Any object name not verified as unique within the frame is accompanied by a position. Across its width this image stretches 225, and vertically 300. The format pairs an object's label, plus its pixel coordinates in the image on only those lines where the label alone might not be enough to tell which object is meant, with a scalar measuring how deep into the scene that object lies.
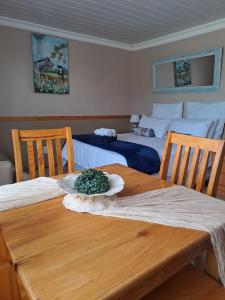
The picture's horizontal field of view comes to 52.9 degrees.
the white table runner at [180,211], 0.83
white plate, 0.95
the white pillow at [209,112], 3.09
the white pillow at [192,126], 2.96
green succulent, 0.93
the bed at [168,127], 2.69
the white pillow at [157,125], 3.51
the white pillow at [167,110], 3.69
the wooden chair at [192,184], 0.87
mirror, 3.34
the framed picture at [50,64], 3.61
